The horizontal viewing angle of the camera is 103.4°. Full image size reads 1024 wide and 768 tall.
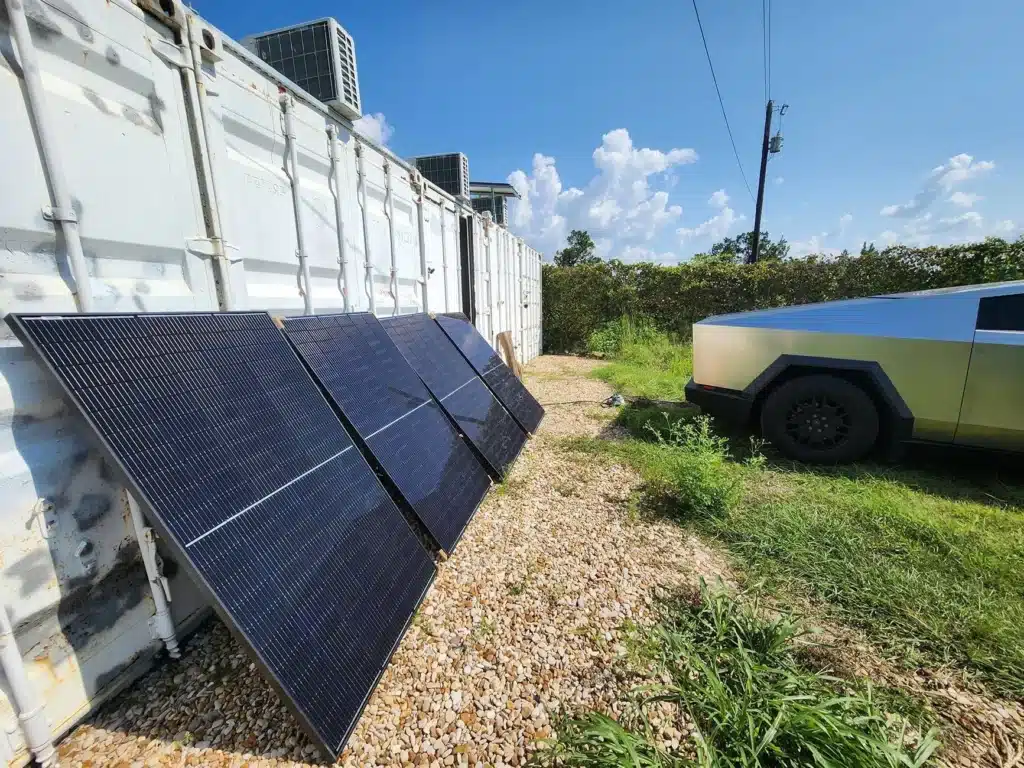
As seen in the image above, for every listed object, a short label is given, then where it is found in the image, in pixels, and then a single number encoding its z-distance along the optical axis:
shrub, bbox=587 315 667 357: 10.71
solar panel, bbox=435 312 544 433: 4.68
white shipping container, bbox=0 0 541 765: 1.41
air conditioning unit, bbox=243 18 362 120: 3.16
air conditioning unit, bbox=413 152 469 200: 6.82
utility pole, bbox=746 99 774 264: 12.42
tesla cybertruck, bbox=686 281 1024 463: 3.18
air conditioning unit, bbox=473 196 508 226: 11.02
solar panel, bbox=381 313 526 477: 3.57
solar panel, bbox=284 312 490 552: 2.50
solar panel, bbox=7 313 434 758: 1.37
